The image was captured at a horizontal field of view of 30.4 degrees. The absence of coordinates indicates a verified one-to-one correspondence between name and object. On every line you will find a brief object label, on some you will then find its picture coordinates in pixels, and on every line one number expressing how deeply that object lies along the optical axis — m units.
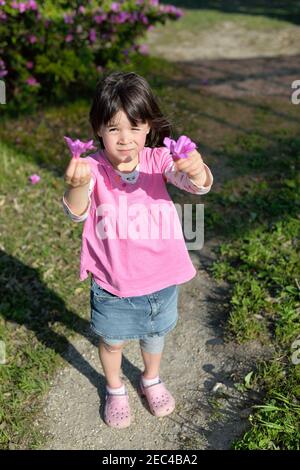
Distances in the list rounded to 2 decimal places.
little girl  2.04
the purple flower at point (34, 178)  4.83
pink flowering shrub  5.54
